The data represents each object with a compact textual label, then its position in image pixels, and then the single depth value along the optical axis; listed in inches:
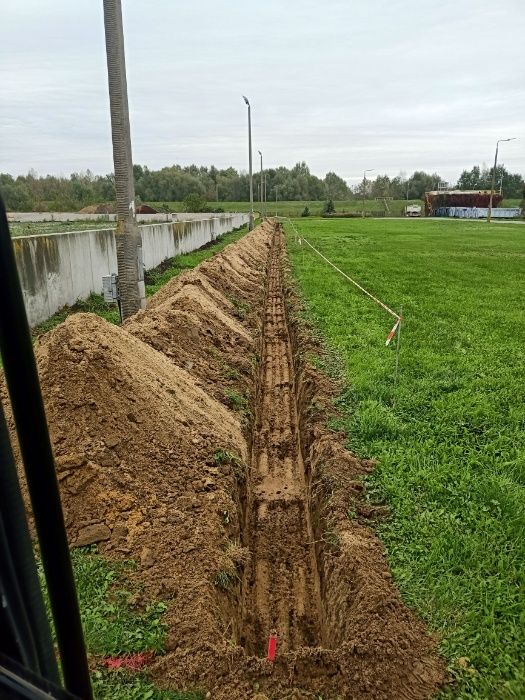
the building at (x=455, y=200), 3324.3
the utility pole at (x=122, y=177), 322.7
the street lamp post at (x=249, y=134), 1318.2
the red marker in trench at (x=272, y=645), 146.7
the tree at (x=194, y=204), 2979.8
